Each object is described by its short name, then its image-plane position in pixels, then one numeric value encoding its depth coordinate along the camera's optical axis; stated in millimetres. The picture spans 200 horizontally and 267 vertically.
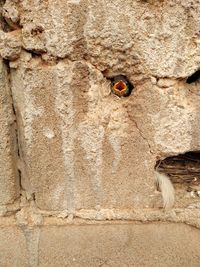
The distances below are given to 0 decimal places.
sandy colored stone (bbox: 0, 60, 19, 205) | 312
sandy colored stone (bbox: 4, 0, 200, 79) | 271
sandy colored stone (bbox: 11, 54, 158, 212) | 300
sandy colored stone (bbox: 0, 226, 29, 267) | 334
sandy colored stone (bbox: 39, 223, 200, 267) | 327
